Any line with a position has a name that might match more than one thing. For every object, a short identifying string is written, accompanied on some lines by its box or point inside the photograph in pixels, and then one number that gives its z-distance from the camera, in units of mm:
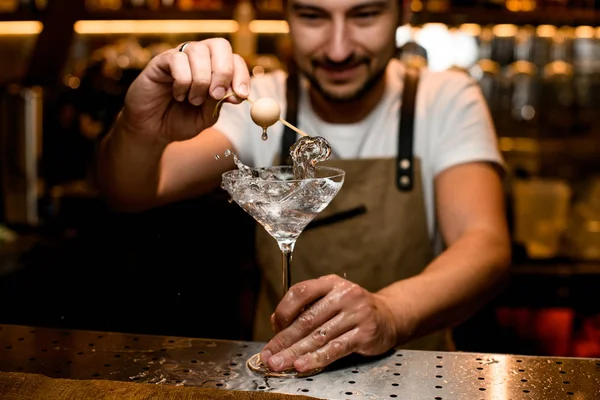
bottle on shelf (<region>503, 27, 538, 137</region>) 3945
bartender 1539
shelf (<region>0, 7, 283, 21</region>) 3746
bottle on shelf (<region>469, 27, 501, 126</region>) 3861
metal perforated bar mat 1146
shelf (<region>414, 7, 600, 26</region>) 3662
